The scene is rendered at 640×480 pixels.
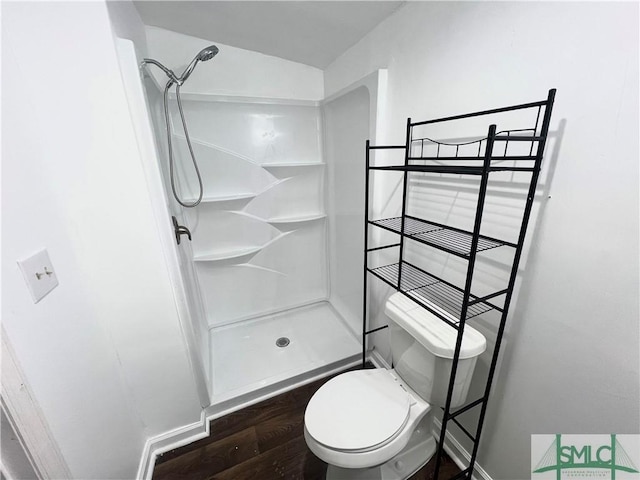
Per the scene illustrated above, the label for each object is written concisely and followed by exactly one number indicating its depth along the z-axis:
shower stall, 1.77
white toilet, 0.98
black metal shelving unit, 0.77
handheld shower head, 1.30
